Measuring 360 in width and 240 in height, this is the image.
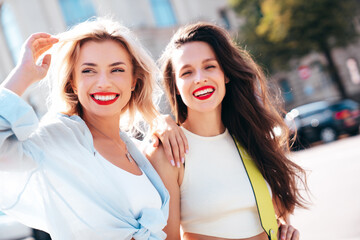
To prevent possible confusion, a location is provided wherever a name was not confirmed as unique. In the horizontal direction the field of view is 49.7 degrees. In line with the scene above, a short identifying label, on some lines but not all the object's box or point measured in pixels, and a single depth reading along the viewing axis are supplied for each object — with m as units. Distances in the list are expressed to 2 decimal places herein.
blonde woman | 1.81
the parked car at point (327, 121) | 14.42
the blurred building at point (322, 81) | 28.42
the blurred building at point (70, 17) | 19.97
